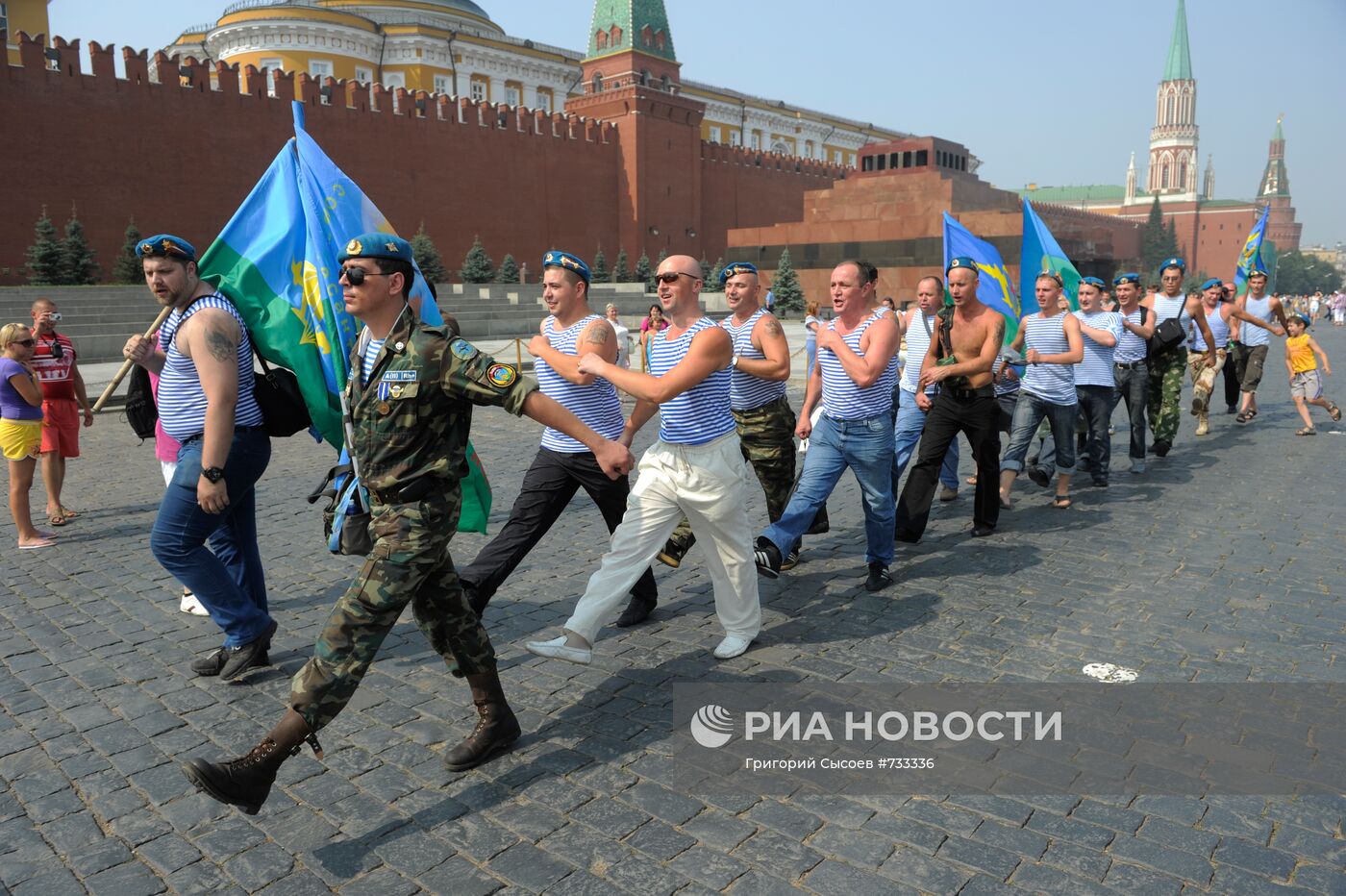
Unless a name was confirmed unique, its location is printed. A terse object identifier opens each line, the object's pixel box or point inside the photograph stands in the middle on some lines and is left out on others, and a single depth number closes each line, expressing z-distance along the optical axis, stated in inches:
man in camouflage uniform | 107.3
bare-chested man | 221.9
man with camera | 249.4
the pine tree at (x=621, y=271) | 1519.4
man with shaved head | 144.9
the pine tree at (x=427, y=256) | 1191.6
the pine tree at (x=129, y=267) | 968.3
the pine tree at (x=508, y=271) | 1352.2
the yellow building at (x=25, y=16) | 1501.0
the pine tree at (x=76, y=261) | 938.1
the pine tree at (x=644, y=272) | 1483.8
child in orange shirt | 393.1
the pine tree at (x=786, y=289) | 1423.5
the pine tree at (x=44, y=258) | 919.7
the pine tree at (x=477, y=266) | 1309.1
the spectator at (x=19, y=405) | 236.2
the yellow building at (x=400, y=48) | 1907.0
